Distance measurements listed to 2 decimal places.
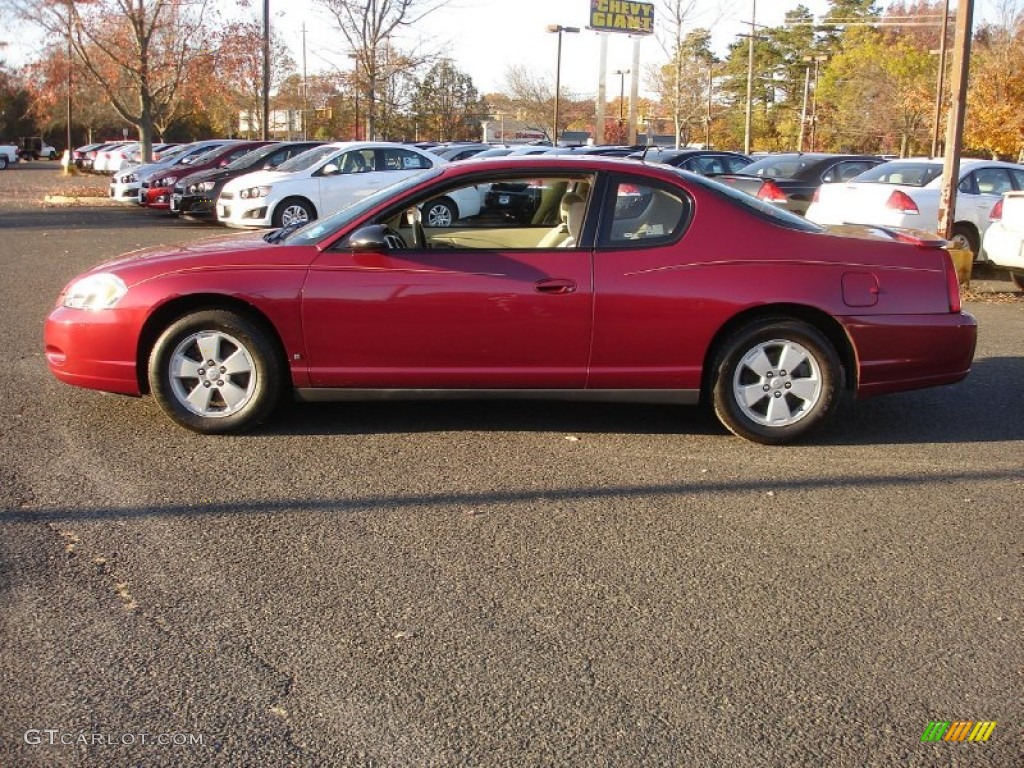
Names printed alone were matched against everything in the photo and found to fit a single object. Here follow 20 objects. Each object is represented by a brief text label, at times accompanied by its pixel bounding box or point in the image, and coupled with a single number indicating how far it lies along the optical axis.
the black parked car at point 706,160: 18.30
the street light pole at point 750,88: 38.88
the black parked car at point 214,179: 19.34
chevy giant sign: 52.12
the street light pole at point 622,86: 66.44
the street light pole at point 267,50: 28.38
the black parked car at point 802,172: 17.12
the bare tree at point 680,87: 42.91
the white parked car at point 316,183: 16.58
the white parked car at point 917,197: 12.74
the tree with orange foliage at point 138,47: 24.95
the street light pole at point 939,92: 31.35
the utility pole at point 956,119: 11.23
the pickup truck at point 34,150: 69.38
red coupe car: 5.53
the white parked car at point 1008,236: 10.48
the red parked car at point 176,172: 22.23
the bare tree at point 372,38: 27.67
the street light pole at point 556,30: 46.91
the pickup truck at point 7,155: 51.50
